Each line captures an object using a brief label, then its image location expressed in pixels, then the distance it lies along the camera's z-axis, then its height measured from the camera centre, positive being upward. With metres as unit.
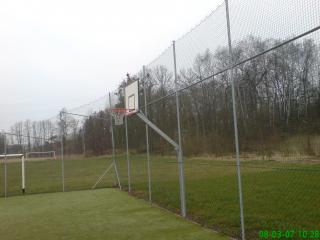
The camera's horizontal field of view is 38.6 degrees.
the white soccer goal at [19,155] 13.55 +0.20
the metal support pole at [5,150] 14.03 +0.41
